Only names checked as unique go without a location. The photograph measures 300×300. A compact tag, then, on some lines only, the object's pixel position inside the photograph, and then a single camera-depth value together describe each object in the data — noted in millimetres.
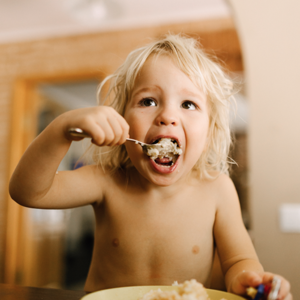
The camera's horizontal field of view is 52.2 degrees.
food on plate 500
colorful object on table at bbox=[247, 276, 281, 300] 486
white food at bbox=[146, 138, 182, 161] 738
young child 753
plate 527
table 591
